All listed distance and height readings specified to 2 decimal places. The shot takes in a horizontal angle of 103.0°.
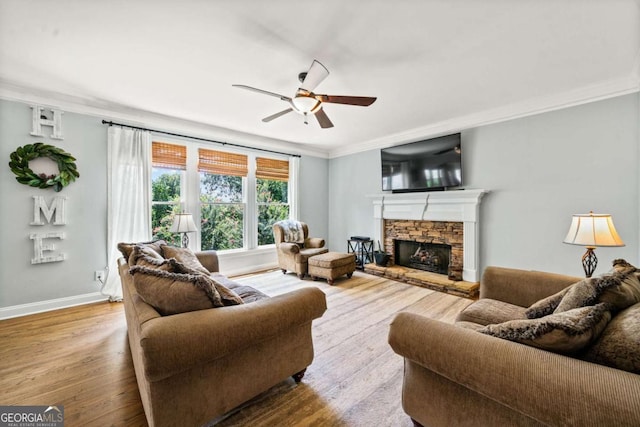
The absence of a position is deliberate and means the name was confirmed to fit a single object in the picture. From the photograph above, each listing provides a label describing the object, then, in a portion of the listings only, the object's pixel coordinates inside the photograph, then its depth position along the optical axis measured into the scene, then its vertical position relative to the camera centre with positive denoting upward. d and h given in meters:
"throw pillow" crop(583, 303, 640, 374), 0.85 -0.45
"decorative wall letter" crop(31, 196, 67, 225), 2.97 +0.06
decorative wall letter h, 2.98 +1.12
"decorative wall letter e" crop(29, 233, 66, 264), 2.98 -0.39
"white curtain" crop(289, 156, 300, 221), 5.46 +0.62
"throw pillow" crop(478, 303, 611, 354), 0.92 -0.43
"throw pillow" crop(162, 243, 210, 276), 2.51 -0.41
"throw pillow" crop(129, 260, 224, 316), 1.34 -0.40
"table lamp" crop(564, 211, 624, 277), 2.02 -0.14
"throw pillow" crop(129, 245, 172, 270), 1.55 -0.30
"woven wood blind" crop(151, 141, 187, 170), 3.86 +0.93
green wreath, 2.87 +0.57
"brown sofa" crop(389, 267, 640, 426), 0.77 -0.58
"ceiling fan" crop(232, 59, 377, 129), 2.12 +1.13
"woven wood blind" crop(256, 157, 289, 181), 5.04 +0.94
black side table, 5.11 -0.76
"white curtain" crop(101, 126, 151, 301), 3.42 +0.30
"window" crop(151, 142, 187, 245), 3.90 +0.48
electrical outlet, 3.37 -0.81
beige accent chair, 4.43 -0.64
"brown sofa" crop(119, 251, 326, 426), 1.15 -0.71
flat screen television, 3.93 +0.84
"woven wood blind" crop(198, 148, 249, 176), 4.32 +0.93
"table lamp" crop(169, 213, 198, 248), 3.49 -0.13
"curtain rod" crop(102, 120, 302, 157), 3.45 +1.28
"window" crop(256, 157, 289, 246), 5.11 +0.43
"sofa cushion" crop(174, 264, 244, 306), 1.54 -0.49
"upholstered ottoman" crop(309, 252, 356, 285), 4.10 -0.84
